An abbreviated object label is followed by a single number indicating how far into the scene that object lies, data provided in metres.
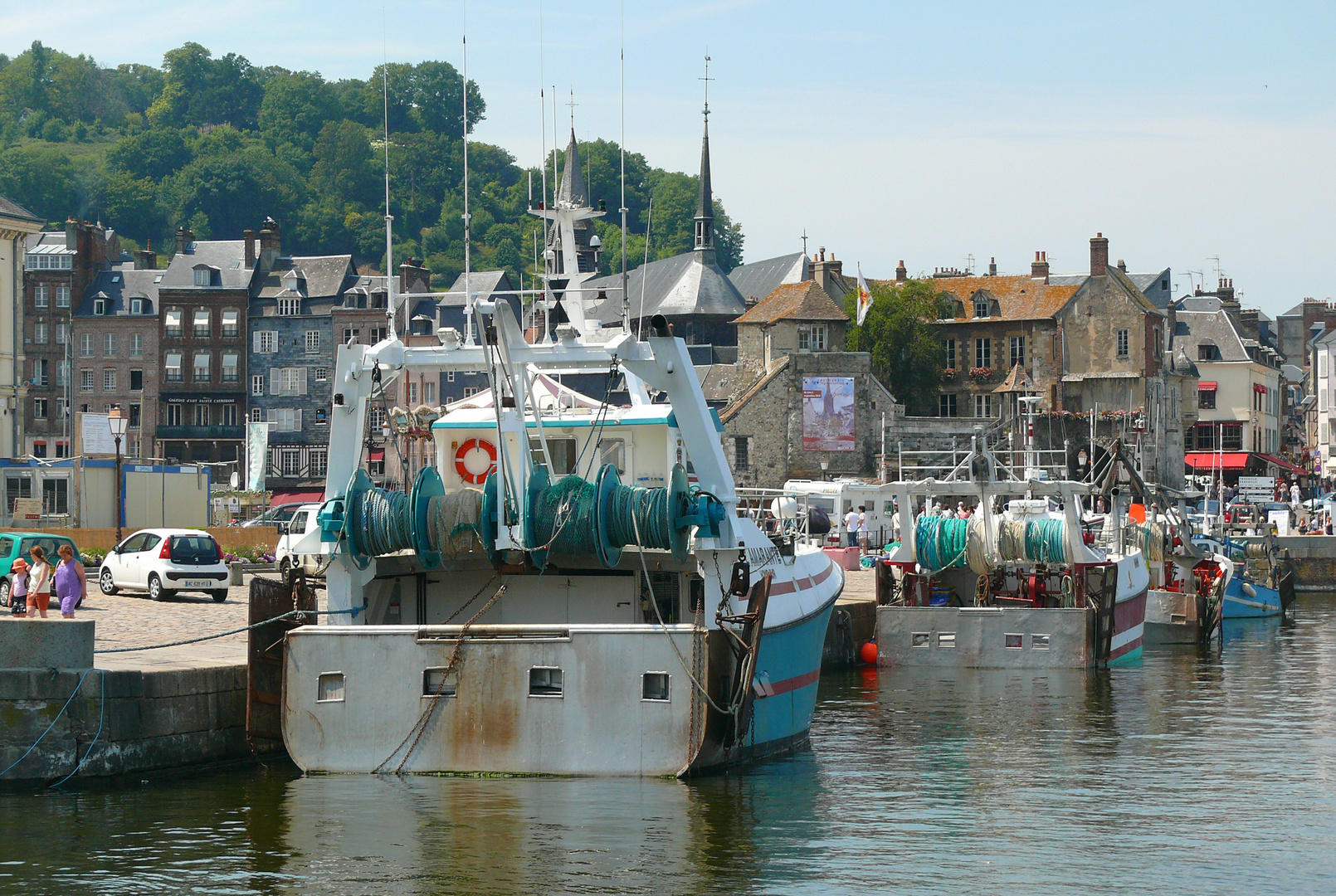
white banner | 74.31
